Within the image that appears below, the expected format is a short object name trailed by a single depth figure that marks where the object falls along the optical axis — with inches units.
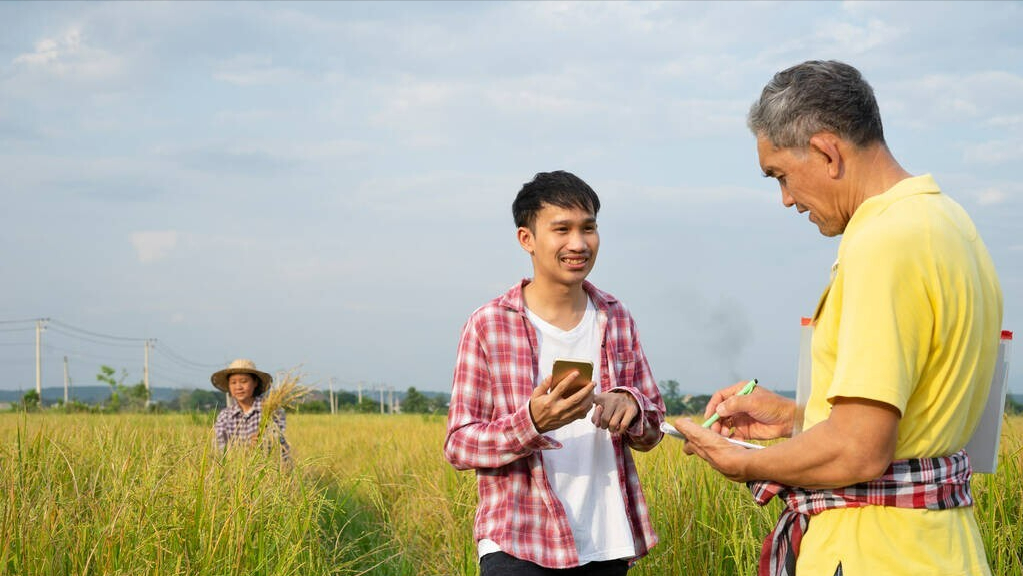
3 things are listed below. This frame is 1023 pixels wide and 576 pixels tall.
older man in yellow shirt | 67.9
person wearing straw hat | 292.4
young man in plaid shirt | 110.7
